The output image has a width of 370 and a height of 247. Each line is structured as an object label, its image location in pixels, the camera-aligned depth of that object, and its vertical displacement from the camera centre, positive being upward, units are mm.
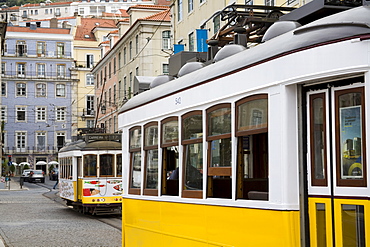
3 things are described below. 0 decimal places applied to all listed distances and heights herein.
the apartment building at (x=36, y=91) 81000 +8176
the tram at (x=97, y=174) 24344 -385
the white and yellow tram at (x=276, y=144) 5219 +148
